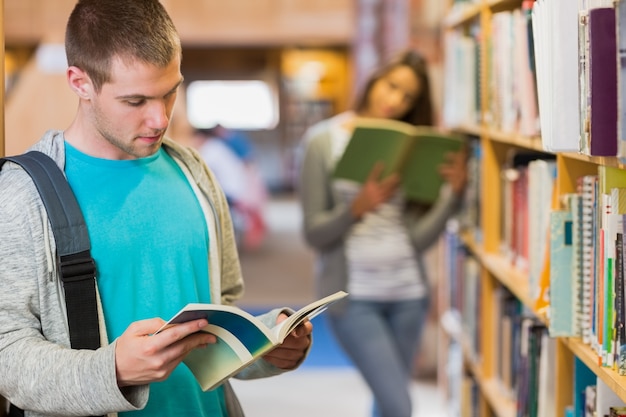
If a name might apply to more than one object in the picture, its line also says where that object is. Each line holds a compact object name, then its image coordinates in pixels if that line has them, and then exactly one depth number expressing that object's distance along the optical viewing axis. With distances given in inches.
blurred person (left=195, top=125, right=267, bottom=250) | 400.5
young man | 62.9
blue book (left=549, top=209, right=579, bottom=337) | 84.0
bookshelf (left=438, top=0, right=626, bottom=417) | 90.7
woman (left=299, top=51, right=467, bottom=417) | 139.3
